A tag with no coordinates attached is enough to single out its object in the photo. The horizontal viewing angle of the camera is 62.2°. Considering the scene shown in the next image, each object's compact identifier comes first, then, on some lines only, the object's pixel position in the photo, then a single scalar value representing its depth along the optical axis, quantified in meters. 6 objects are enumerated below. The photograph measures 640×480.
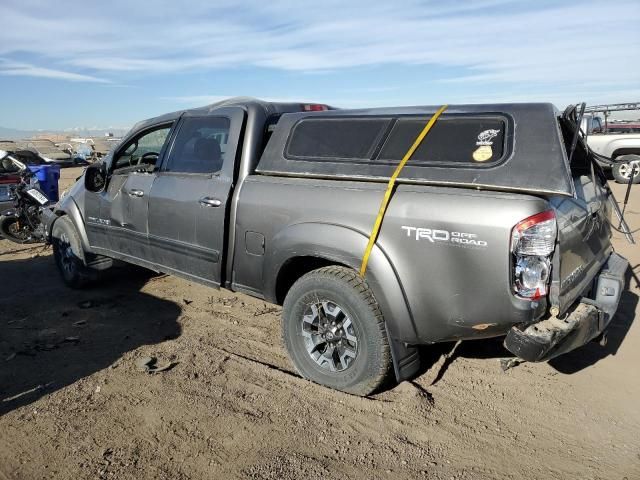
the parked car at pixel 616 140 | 14.12
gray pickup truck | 2.80
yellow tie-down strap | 3.10
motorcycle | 8.43
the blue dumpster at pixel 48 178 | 9.45
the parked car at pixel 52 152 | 26.74
